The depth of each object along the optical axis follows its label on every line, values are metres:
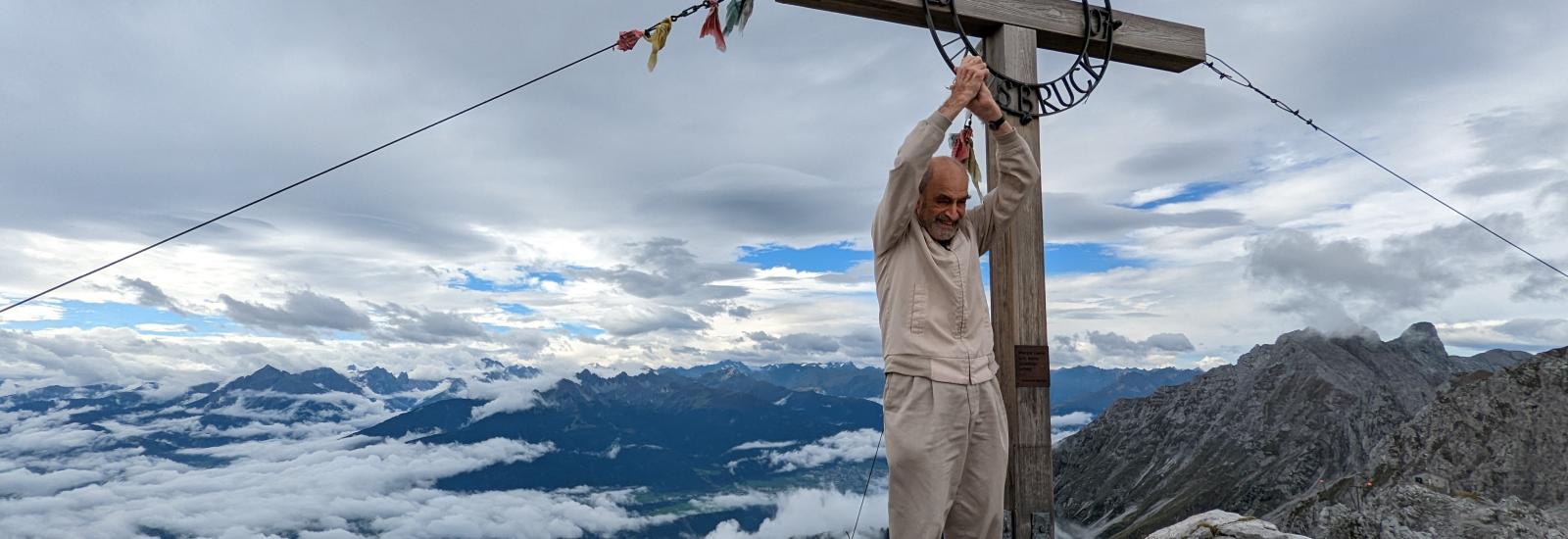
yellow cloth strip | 5.63
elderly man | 4.35
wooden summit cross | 5.51
